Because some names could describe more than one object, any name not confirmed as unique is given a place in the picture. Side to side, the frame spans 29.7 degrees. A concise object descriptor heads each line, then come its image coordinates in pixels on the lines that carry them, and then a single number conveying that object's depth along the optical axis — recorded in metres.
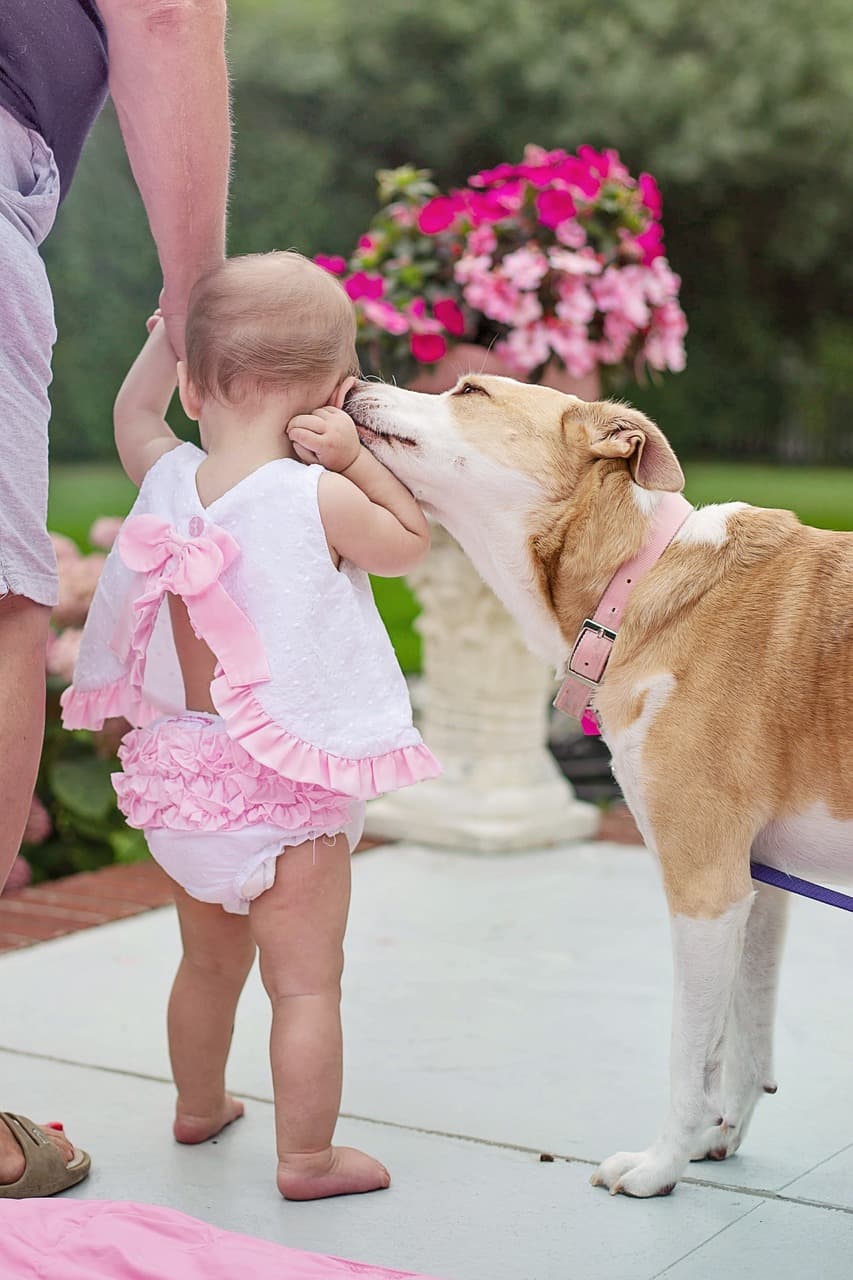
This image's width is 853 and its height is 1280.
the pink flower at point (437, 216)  5.12
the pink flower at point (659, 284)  5.13
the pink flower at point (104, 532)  5.34
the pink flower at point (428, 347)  4.99
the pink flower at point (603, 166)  5.18
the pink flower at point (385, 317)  4.99
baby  2.54
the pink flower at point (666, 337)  5.24
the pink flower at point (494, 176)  5.20
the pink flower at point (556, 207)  5.02
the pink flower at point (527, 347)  4.99
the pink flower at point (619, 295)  5.06
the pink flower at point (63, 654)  4.98
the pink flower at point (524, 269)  4.96
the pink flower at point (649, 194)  5.16
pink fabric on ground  2.12
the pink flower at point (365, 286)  5.11
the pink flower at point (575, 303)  5.00
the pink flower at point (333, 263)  5.10
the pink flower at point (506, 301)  4.99
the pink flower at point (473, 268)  5.00
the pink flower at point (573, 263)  4.95
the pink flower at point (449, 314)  5.04
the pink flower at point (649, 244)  5.12
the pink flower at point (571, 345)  5.01
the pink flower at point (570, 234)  5.02
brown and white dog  2.58
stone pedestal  5.12
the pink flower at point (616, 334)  5.11
